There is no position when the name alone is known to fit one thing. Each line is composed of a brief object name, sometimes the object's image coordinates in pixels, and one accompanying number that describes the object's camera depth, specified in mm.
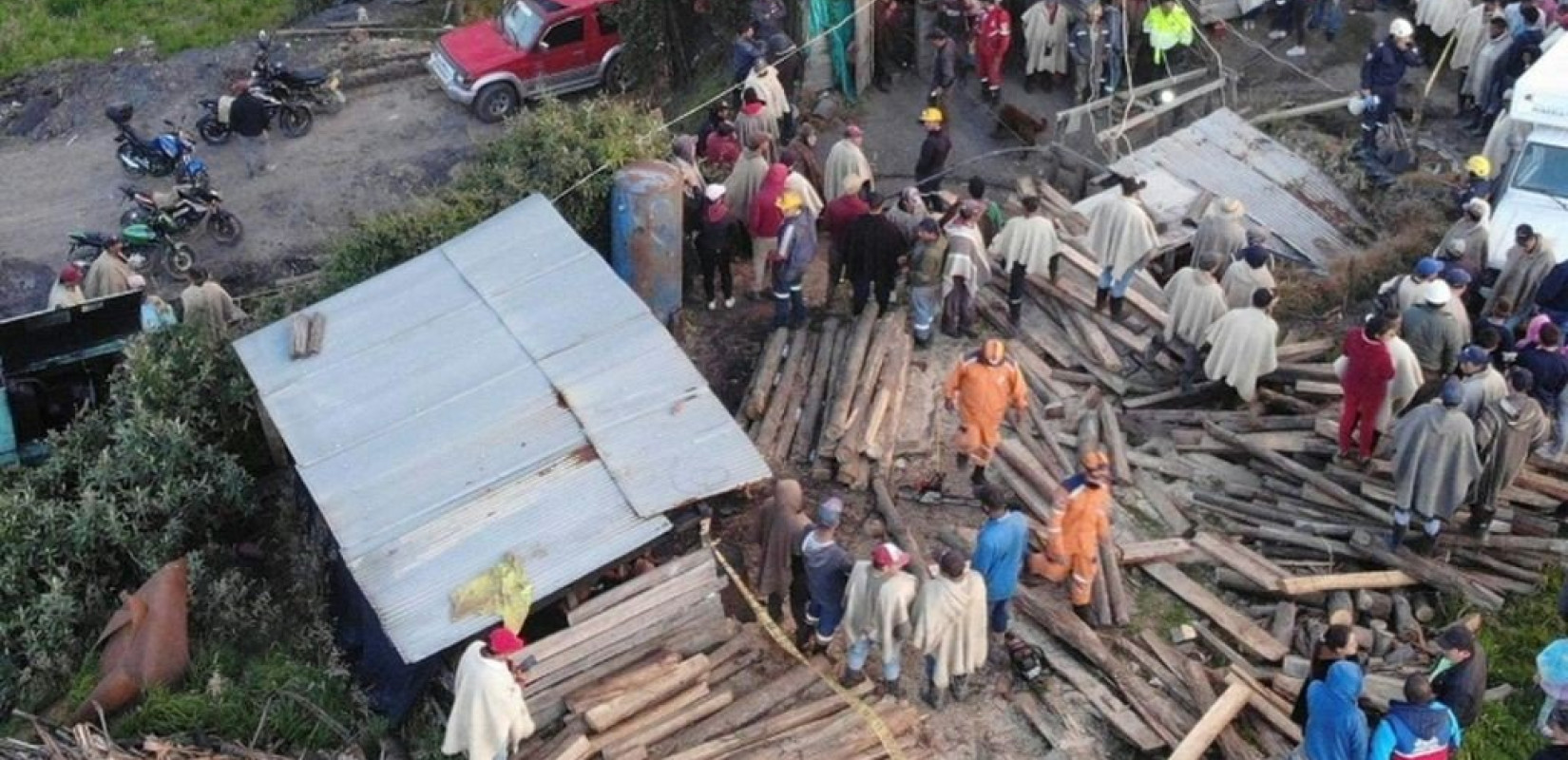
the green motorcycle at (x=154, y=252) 19062
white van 15734
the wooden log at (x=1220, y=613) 12141
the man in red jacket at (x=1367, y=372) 13039
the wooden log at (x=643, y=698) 10930
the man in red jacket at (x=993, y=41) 20000
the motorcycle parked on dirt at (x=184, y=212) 19219
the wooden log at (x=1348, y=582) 12594
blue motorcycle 20562
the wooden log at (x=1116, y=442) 13828
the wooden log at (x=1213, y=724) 11117
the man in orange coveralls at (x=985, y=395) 12867
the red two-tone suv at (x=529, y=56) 22562
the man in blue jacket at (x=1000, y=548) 11250
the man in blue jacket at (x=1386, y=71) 18141
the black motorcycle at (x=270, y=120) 21828
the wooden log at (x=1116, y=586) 12406
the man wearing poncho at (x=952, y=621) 10789
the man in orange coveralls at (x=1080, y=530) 11594
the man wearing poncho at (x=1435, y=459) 12164
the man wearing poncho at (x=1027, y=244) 15211
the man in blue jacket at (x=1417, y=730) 9750
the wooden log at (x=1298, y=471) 13375
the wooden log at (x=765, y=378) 14492
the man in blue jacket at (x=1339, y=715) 9836
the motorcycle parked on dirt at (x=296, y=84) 22156
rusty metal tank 15523
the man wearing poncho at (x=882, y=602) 10883
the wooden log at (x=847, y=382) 13742
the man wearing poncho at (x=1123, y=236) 15062
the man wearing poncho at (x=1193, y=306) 14109
